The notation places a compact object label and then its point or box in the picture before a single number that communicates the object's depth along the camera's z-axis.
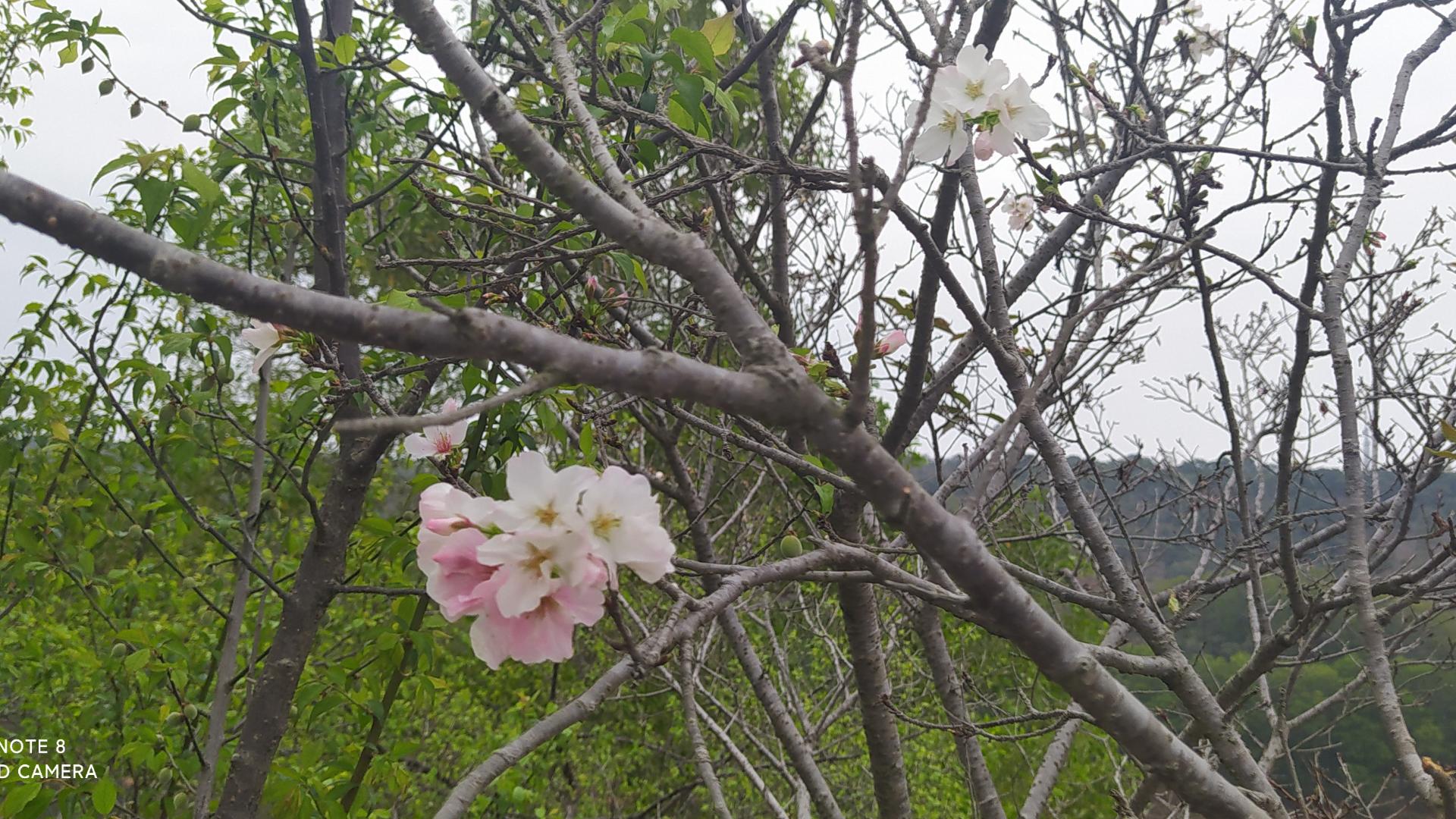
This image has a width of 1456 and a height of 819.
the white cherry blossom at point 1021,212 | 2.48
